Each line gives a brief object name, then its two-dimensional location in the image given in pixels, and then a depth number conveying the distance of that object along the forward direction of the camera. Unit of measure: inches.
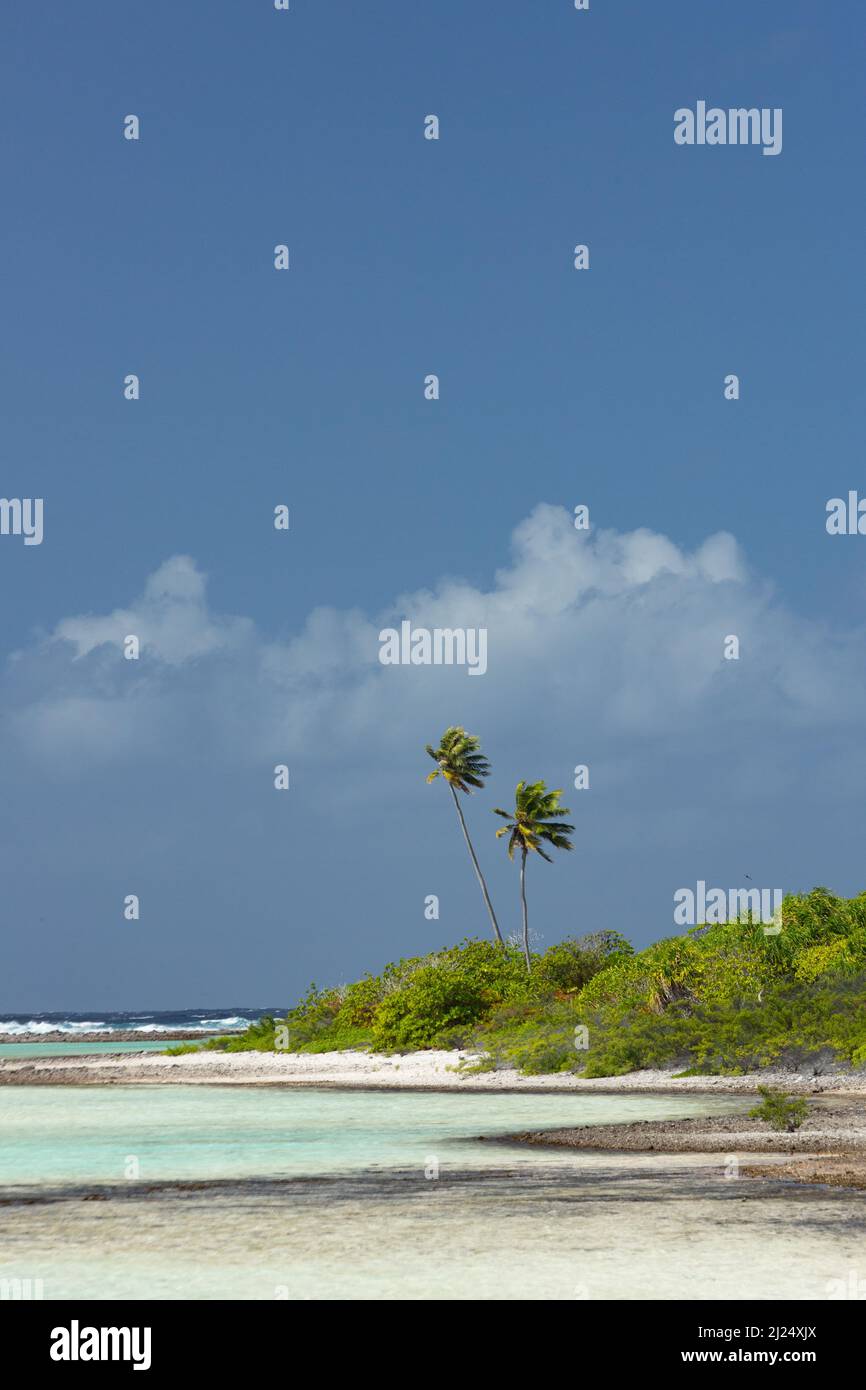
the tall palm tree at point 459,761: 3324.3
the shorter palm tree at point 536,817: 3223.4
